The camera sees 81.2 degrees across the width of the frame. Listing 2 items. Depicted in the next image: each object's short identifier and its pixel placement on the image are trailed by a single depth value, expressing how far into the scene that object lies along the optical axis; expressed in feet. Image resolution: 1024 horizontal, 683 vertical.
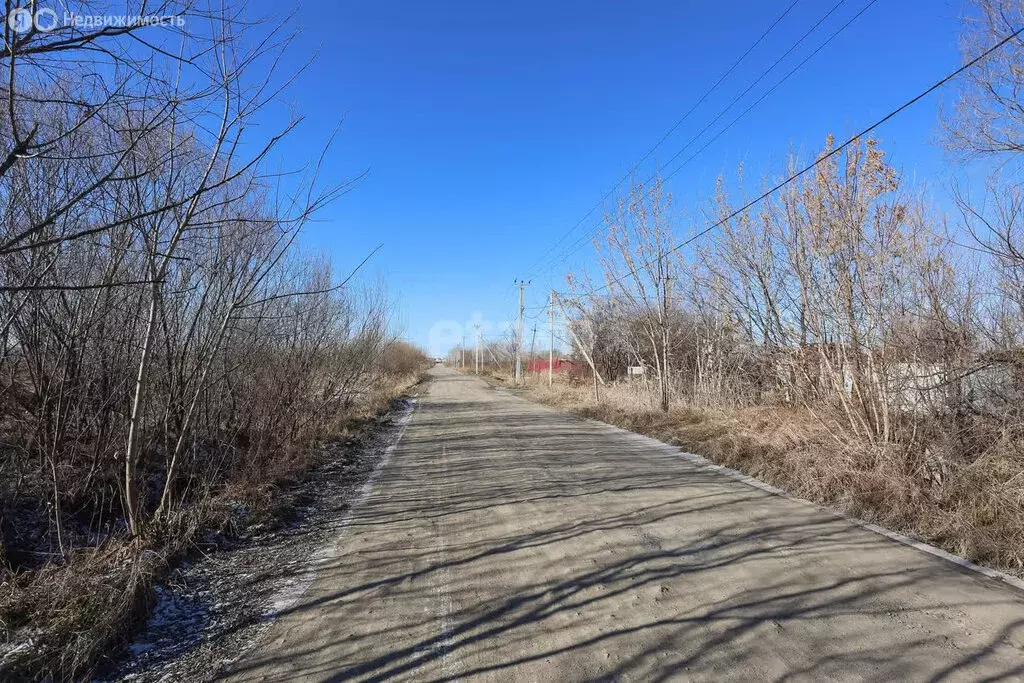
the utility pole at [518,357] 148.52
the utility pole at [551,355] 111.28
